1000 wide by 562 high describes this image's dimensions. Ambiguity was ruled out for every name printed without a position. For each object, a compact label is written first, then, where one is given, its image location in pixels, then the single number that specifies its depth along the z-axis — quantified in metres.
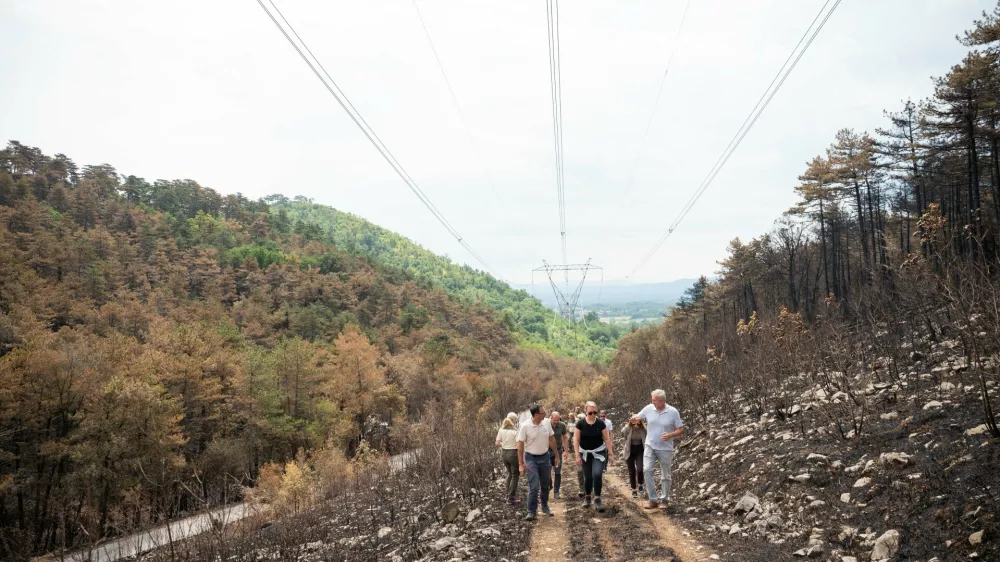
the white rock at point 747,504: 8.96
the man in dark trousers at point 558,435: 12.54
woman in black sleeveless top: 10.44
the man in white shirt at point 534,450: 10.17
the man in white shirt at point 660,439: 10.03
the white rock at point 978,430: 7.46
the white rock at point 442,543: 9.19
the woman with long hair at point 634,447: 11.72
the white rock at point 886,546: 6.11
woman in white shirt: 12.20
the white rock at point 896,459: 7.69
